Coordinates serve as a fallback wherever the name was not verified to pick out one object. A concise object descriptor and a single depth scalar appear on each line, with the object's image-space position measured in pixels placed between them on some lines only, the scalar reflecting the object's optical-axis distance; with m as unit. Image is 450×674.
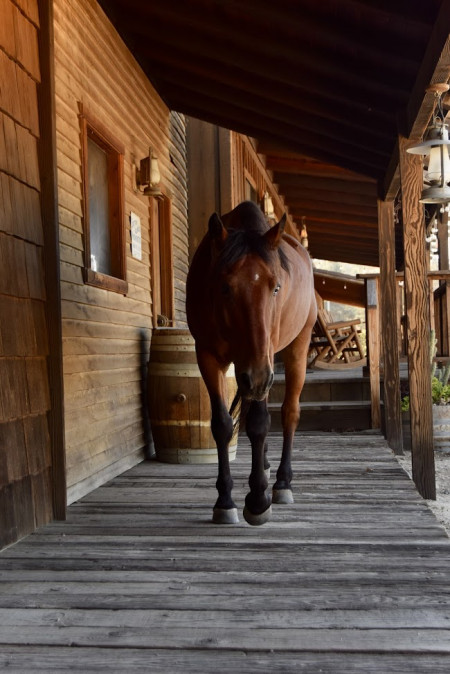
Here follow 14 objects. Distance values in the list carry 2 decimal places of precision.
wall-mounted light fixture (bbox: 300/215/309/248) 14.97
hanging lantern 4.53
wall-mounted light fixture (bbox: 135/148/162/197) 6.03
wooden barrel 5.39
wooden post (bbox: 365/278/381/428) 7.28
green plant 7.18
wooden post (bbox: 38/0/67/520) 3.64
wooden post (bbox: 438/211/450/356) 9.21
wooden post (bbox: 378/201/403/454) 6.55
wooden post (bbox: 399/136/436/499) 4.89
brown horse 2.91
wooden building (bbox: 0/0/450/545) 3.40
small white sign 5.83
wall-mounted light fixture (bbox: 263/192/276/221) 10.59
